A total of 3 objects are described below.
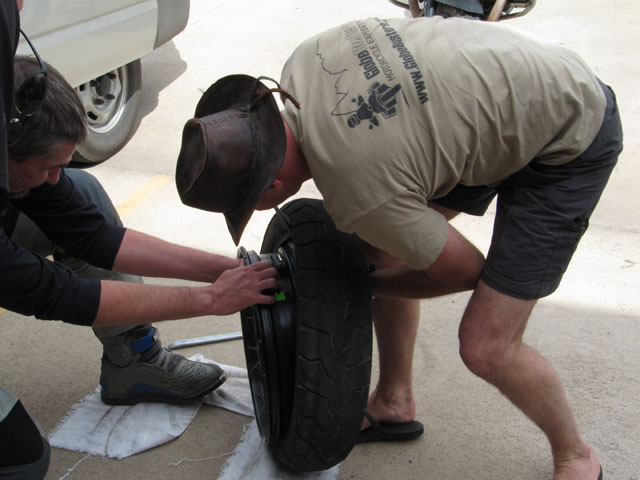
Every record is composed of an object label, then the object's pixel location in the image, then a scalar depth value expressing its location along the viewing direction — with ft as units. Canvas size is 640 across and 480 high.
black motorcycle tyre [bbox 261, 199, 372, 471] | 6.02
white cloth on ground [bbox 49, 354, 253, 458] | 7.59
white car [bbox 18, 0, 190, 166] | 12.00
